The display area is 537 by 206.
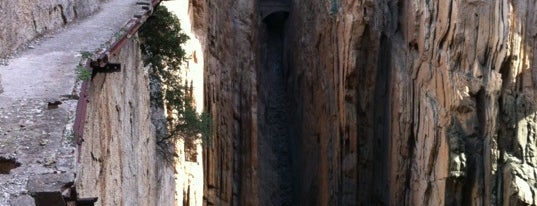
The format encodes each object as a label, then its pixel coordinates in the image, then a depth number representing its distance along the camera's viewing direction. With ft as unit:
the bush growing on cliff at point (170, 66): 59.06
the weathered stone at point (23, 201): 19.53
